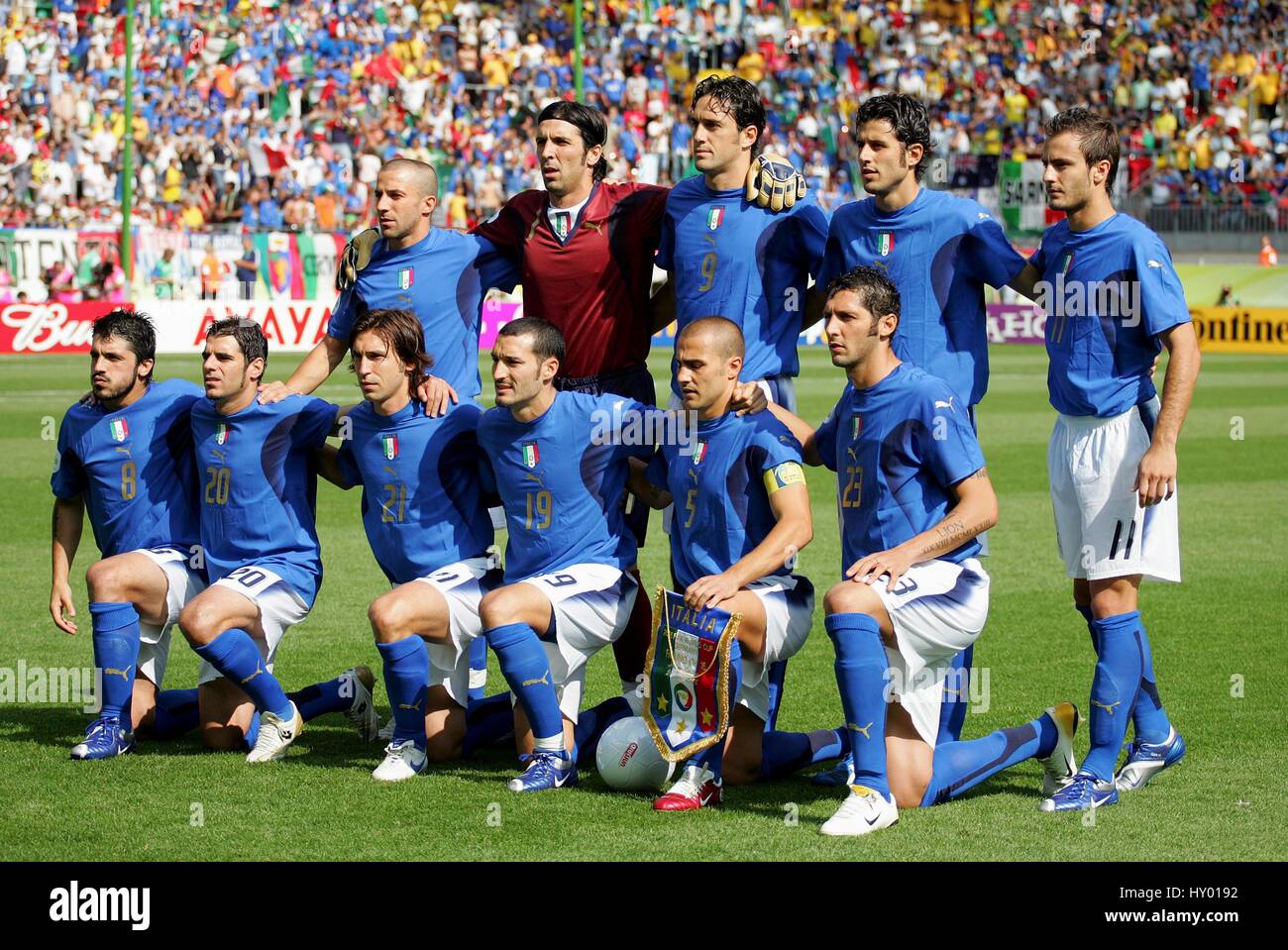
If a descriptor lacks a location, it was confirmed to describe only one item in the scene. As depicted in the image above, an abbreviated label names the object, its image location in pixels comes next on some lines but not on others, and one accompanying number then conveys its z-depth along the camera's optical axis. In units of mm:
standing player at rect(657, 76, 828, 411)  12336
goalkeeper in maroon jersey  13023
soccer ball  11328
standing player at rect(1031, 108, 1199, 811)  11086
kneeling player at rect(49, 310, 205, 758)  12883
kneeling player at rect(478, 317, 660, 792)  11750
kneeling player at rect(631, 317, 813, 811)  10937
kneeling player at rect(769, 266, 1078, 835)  10562
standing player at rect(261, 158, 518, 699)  13203
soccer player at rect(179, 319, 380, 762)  12570
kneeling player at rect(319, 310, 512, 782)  12156
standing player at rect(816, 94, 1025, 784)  11609
